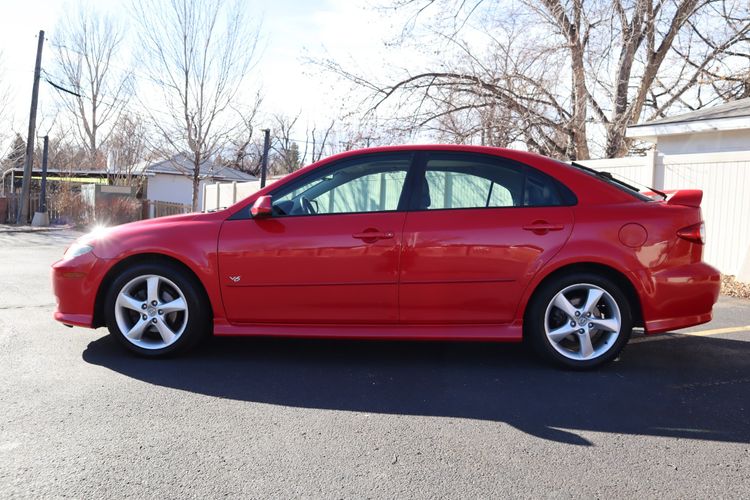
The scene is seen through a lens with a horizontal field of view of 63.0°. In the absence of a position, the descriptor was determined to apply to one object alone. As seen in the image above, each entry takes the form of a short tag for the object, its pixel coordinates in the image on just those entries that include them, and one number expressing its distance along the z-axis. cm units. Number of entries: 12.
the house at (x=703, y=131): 1105
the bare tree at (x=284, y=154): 5391
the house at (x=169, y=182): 3856
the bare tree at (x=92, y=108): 4322
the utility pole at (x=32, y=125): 2378
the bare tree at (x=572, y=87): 1432
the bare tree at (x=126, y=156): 3609
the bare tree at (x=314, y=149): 5409
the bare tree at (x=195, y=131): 2066
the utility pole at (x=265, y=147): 1899
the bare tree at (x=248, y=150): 2308
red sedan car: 423
